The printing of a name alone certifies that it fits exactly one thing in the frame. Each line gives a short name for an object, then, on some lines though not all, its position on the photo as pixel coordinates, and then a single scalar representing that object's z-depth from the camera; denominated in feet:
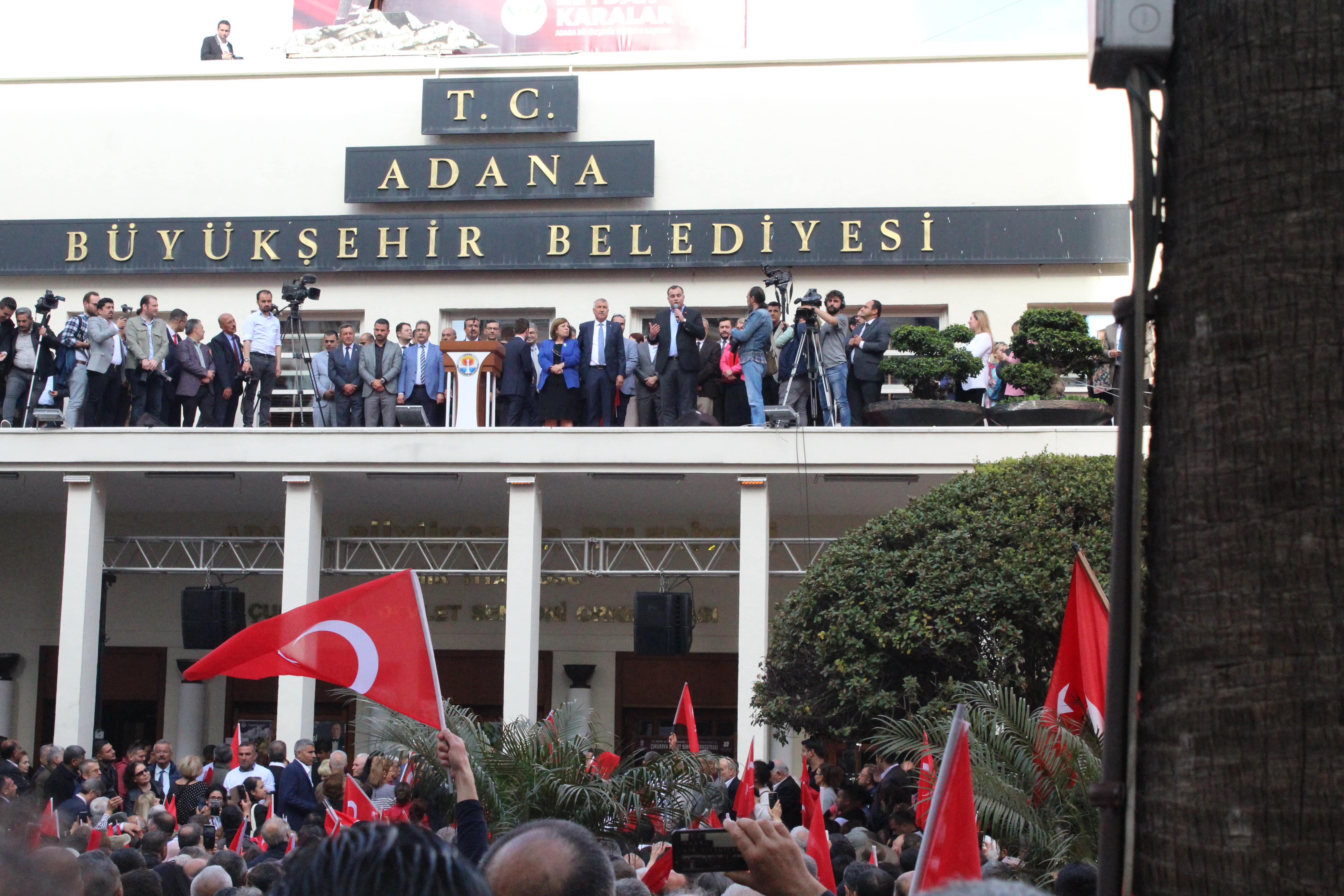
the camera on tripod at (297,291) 53.67
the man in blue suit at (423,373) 58.44
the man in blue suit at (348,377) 58.08
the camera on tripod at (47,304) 54.03
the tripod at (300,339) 55.93
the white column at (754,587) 53.11
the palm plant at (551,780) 30.42
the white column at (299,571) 54.19
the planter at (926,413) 53.47
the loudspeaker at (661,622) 57.11
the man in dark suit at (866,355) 54.34
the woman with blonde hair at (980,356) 57.67
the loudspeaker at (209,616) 59.62
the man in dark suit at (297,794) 41.01
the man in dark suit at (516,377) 57.11
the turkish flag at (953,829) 13.41
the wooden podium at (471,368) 57.88
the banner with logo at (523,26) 78.64
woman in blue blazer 57.52
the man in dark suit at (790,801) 37.76
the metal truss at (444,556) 62.13
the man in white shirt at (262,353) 58.34
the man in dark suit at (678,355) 56.24
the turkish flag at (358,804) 28.60
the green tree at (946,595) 41.73
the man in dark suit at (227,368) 58.18
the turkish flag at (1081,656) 24.98
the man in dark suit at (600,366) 57.41
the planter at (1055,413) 51.96
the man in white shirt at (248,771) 43.60
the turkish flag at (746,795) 31.73
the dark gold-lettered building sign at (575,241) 67.82
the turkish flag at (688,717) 38.63
